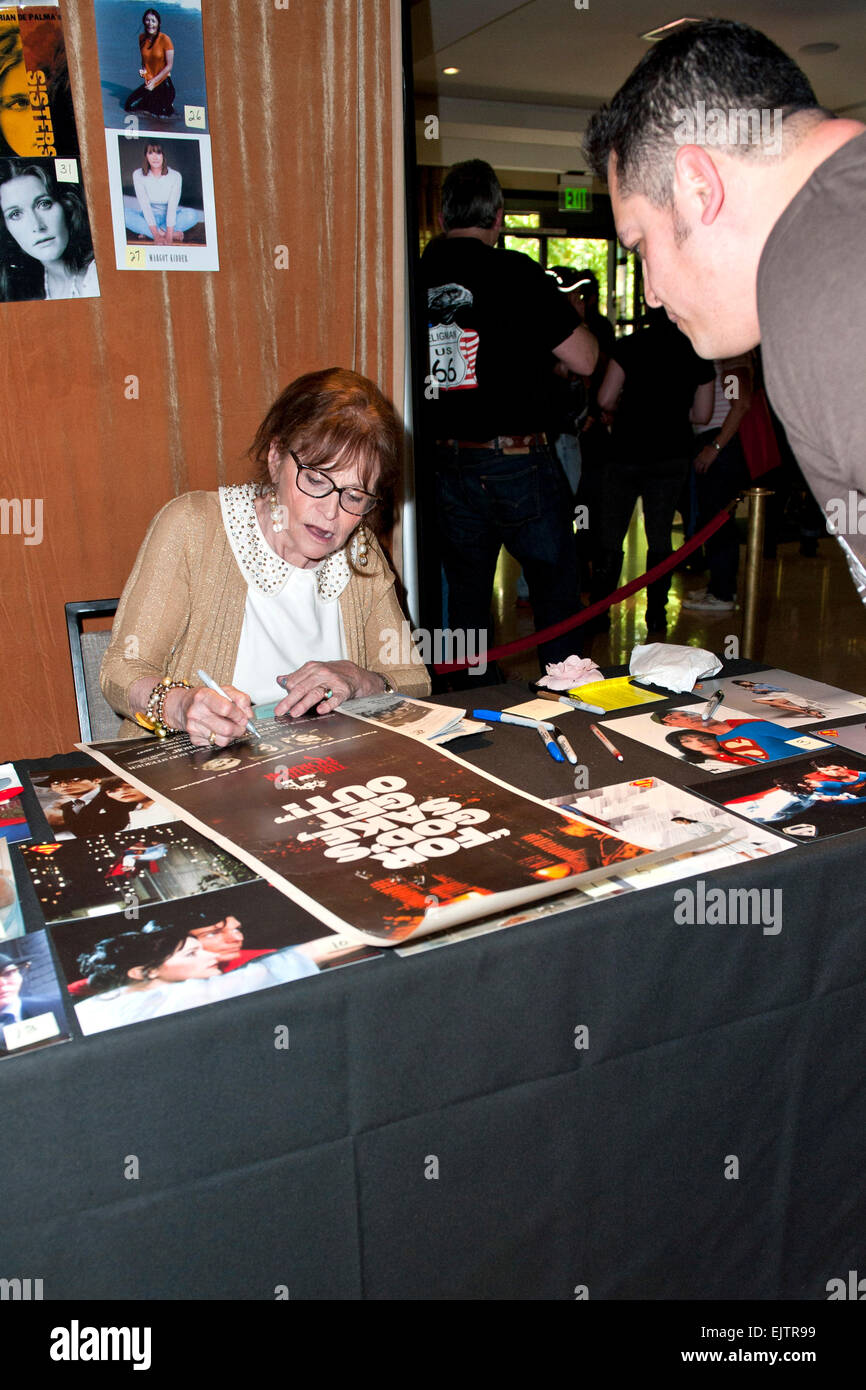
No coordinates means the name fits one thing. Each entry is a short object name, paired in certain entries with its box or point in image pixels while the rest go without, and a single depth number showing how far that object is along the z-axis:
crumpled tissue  1.75
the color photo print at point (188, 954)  0.93
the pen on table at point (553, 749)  1.46
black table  0.91
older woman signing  1.82
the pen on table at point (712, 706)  1.62
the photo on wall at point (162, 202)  2.49
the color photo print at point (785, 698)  1.64
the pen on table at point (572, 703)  1.67
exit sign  10.77
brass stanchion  3.15
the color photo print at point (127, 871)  1.09
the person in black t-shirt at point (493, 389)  2.98
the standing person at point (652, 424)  4.49
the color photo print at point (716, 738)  1.46
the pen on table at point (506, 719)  1.57
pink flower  1.79
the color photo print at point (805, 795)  1.27
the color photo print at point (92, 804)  1.27
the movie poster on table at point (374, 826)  1.06
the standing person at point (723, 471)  4.92
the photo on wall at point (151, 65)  2.41
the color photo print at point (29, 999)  0.88
